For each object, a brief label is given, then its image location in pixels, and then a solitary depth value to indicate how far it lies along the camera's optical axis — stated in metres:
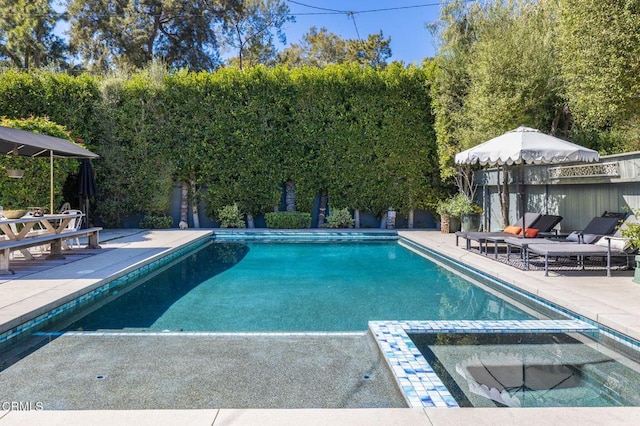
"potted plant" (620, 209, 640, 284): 5.14
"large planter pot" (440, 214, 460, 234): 12.16
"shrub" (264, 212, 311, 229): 13.21
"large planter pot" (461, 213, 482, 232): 10.66
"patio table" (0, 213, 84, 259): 6.35
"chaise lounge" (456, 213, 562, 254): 7.67
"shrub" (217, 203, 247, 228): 13.34
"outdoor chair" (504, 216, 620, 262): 6.48
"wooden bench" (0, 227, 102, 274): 5.98
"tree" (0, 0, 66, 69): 19.66
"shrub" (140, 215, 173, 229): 13.26
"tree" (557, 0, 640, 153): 6.75
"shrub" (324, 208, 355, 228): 13.56
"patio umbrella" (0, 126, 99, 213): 6.09
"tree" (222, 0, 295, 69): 23.16
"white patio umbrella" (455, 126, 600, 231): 6.57
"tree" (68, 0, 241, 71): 20.12
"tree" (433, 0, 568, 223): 9.53
